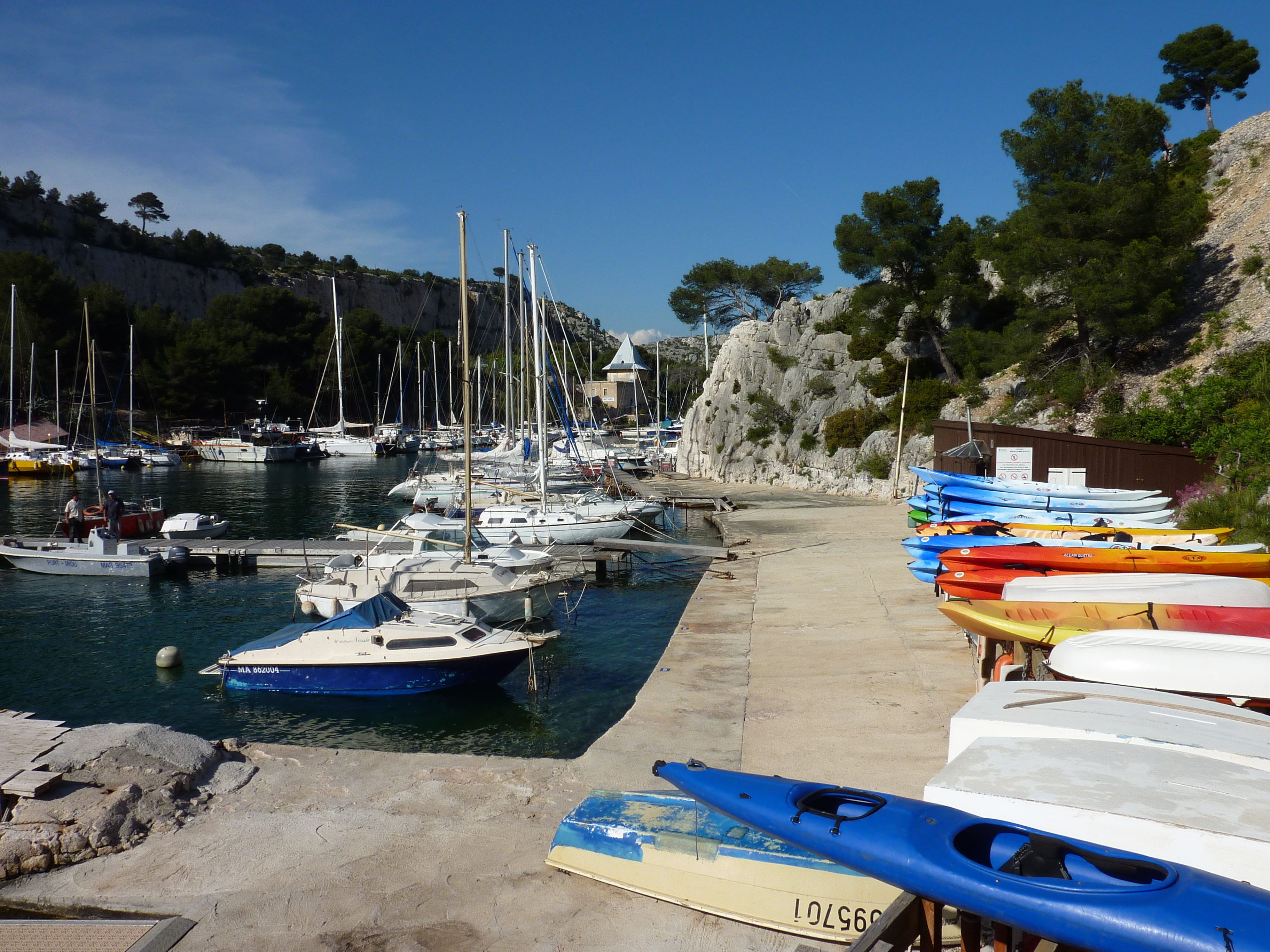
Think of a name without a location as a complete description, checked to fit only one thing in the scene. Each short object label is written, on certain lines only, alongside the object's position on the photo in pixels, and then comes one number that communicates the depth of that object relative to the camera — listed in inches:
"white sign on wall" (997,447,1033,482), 951.0
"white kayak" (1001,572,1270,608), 383.2
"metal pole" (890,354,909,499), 1354.6
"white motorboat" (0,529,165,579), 903.7
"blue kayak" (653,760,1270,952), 135.0
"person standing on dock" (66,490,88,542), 997.8
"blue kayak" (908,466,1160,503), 767.1
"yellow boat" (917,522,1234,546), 562.3
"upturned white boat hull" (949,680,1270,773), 207.9
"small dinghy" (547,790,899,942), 207.9
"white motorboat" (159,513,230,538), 1071.6
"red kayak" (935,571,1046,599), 453.1
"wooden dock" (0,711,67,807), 278.4
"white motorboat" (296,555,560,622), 629.9
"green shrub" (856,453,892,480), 1453.0
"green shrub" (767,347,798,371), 1854.1
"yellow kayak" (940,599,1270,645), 358.0
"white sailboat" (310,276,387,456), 3122.5
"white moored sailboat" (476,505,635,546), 991.0
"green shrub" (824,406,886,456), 1576.0
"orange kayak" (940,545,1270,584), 458.0
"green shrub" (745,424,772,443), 1803.6
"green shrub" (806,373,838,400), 1736.0
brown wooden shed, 910.4
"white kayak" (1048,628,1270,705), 280.4
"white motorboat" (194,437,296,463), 2780.5
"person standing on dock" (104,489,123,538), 983.0
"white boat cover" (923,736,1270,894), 165.0
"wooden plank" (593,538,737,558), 875.4
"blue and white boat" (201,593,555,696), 502.3
